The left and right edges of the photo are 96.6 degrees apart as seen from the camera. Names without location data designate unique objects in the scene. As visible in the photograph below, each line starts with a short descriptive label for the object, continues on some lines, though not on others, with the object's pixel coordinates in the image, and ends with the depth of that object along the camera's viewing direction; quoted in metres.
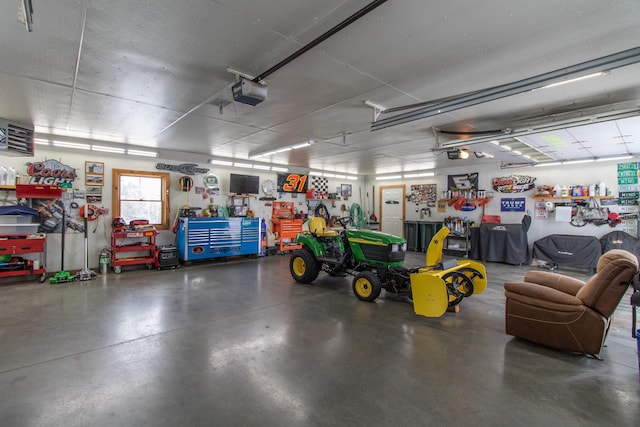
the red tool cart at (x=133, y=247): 5.80
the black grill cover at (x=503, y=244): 7.04
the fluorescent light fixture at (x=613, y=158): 5.96
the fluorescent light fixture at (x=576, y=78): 2.39
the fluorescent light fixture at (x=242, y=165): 7.73
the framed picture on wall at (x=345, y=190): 10.75
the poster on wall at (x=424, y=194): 9.29
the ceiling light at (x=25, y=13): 1.52
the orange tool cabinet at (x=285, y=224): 8.41
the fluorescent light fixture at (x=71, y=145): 5.38
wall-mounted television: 7.70
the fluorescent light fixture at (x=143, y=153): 6.19
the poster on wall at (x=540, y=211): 7.04
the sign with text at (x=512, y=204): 7.43
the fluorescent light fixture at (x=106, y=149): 5.79
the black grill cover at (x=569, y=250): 6.11
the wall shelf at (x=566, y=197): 6.28
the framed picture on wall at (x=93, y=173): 5.86
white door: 10.25
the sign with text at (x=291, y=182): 8.95
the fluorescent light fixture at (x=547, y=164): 6.69
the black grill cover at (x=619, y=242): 5.86
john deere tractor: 3.46
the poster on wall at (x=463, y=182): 8.30
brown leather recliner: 2.49
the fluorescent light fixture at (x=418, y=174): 9.21
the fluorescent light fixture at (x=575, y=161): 6.29
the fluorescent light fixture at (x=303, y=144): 5.23
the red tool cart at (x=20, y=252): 4.76
